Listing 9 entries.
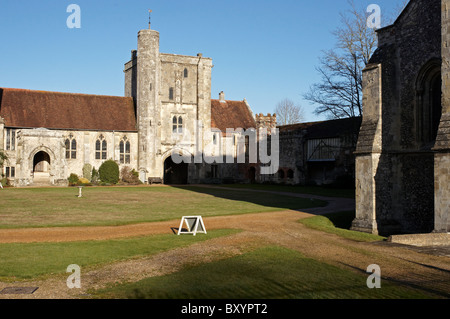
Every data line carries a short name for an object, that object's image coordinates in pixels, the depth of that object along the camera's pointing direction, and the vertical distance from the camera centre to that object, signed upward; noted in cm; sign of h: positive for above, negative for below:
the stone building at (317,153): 4012 +150
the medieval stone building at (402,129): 1641 +150
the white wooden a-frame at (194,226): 1480 -194
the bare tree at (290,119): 7612 +847
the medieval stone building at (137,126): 4144 +440
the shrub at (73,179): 4256 -99
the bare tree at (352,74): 3316 +713
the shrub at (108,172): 4405 -33
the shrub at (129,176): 4512 -74
